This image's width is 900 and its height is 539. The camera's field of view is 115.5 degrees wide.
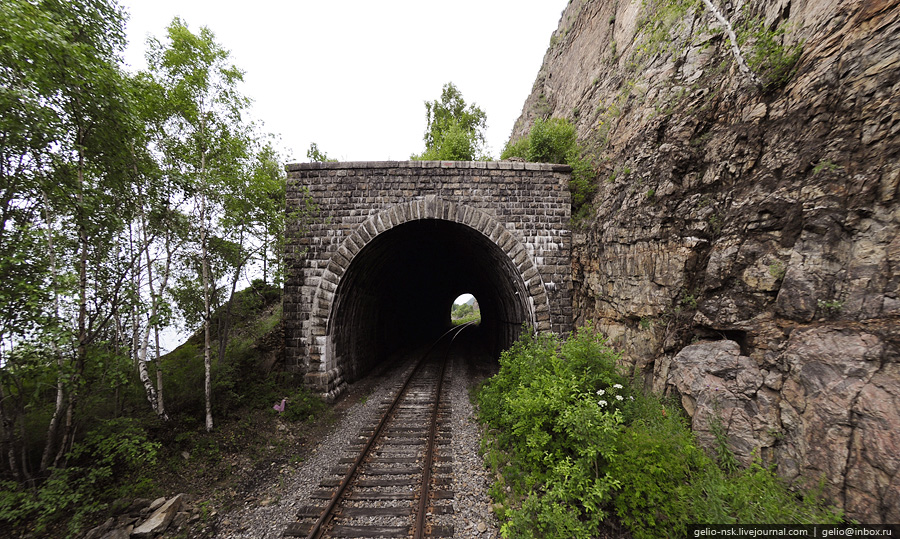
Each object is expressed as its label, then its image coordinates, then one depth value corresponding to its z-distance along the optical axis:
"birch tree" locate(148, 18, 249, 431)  5.94
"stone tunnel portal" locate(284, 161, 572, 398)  8.97
